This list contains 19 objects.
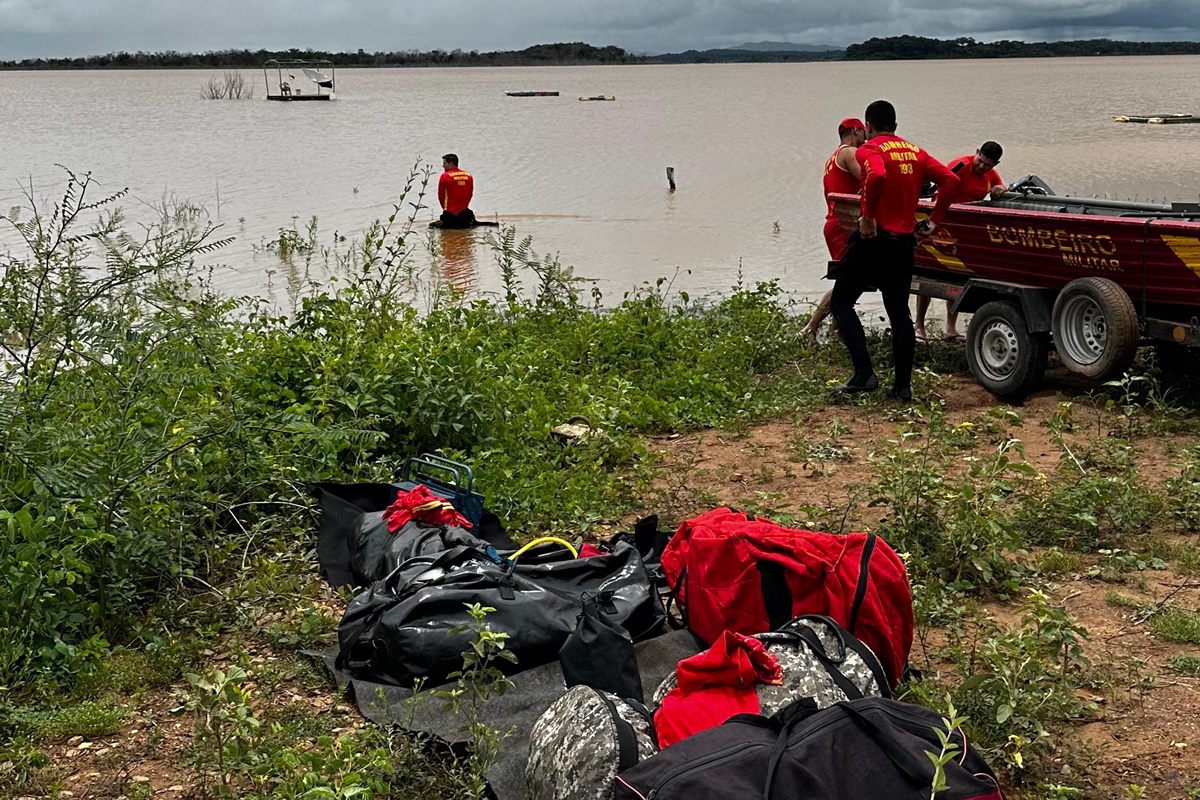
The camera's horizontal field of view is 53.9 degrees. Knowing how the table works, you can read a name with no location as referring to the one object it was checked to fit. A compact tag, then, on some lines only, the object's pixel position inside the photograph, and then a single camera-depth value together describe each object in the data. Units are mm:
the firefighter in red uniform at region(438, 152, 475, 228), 17875
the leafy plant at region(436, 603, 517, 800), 3723
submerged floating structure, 72438
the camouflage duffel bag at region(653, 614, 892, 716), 3740
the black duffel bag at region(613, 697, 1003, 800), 3062
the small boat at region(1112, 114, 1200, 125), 39906
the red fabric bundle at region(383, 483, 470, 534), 5355
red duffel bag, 4273
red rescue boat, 7375
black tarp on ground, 3881
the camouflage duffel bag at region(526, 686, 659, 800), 3398
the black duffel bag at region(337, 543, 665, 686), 4434
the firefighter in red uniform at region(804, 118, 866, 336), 9703
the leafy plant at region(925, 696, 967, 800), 2837
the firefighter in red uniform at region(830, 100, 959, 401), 8172
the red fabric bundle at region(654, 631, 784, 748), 3594
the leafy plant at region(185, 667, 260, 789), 3607
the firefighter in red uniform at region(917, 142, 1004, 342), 9625
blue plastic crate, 5801
